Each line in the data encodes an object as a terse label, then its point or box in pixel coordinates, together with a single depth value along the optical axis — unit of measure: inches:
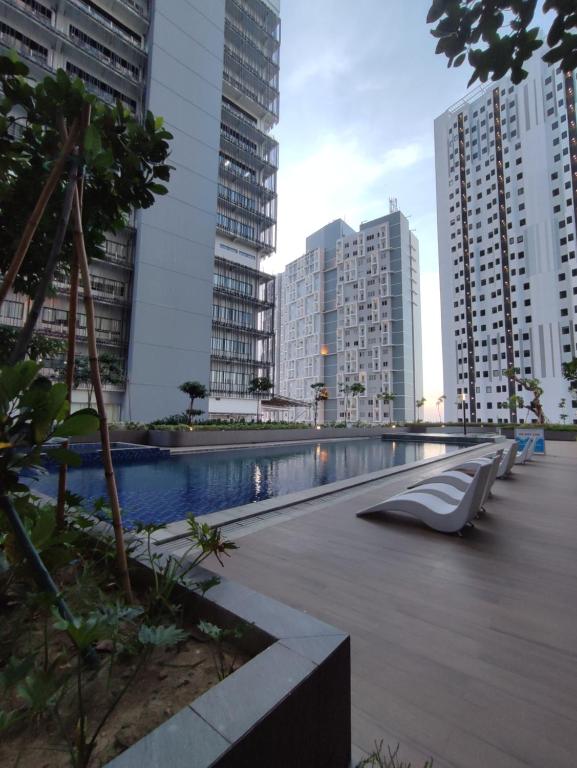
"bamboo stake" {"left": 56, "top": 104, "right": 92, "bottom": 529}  80.3
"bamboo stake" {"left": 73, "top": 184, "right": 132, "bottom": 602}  70.2
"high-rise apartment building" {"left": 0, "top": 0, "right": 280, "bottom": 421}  939.3
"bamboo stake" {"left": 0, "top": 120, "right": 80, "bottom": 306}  63.7
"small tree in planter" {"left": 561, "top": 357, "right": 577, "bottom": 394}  848.6
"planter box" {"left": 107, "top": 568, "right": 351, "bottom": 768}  35.2
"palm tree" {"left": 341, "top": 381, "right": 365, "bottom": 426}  2407.7
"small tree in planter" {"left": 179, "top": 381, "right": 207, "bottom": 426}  804.6
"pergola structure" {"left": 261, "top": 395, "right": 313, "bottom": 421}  1255.9
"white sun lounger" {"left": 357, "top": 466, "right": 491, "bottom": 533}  168.7
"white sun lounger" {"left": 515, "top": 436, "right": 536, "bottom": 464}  436.1
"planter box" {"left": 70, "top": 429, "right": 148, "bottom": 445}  665.0
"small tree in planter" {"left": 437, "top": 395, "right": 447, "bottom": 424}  1997.3
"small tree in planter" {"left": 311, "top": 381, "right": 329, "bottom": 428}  1269.7
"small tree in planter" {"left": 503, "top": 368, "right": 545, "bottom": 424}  1031.1
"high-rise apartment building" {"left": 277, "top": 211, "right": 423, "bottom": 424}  2399.1
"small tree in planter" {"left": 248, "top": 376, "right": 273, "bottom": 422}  1111.0
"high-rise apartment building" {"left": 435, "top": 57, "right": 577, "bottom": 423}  1779.0
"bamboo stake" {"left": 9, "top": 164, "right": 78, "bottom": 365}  64.7
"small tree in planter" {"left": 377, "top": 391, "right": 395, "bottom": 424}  1625.9
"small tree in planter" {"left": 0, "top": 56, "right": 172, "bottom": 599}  68.7
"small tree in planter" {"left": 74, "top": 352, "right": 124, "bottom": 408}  817.4
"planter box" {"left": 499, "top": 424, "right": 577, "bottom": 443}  878.1
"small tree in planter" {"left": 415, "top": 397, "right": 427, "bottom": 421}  2155.6
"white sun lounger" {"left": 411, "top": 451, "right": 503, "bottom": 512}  202.8
